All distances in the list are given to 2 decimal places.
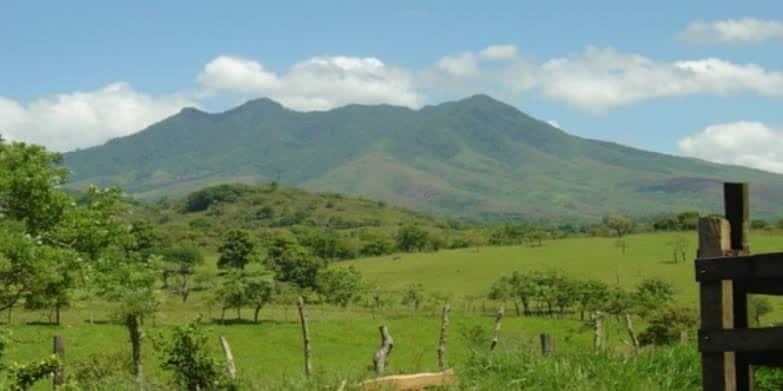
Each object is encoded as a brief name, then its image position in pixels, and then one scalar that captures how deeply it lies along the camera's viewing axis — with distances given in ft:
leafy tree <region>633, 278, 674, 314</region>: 296.71
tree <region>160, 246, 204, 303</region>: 419.95
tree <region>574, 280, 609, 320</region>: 323.57
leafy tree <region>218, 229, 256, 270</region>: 445.37
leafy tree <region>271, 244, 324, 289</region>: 396.37
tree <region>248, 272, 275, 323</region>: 299.17
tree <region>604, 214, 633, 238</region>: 602.61
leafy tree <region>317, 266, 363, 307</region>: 370.94
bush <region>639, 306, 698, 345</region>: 182.50
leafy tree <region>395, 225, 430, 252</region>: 588.91
